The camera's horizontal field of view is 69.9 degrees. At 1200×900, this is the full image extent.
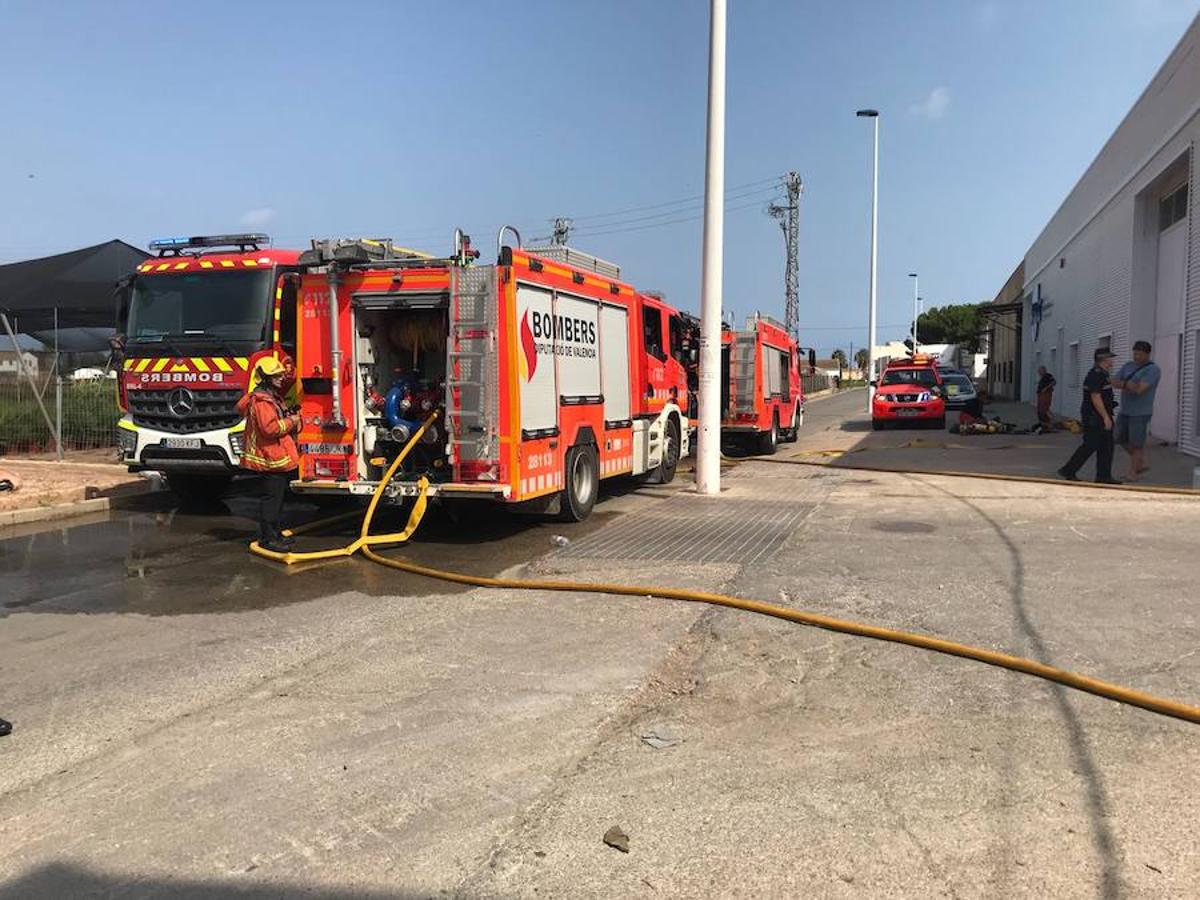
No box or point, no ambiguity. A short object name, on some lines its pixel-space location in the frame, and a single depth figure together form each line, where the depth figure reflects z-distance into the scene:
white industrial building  15.48
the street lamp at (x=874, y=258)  36.25
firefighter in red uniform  8.13
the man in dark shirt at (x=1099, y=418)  11.42
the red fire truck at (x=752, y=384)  17.22
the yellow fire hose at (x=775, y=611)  4.25
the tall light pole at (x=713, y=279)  11.62
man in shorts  11.66
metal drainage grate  7.96
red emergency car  23.47
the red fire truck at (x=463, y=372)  8.09
